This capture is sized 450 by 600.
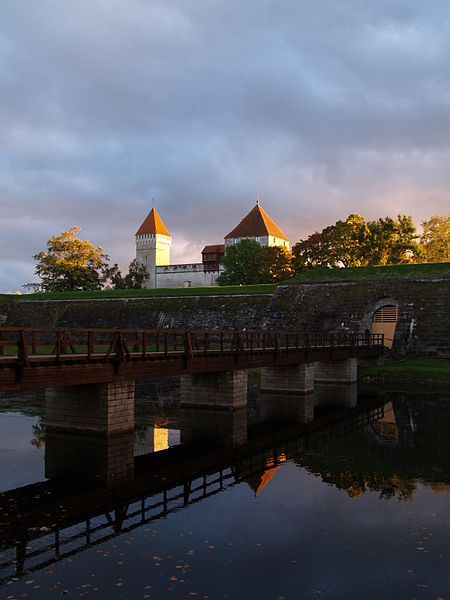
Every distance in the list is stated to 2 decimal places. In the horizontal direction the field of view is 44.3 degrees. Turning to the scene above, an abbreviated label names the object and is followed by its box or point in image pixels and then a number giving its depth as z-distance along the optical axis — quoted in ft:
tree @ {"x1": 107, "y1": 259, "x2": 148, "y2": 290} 252.50
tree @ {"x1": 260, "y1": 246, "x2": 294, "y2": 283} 229.04
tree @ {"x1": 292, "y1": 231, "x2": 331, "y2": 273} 215.51
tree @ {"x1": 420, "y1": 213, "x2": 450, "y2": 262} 244.83
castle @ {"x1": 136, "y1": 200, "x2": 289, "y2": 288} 338.34
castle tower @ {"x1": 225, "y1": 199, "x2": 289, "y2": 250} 334.03
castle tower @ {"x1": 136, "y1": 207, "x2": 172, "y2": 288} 370.94
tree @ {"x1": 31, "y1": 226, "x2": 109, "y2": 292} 248.52
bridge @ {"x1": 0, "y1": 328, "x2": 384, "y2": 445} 52.65
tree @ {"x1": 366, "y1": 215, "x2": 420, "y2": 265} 217.15
